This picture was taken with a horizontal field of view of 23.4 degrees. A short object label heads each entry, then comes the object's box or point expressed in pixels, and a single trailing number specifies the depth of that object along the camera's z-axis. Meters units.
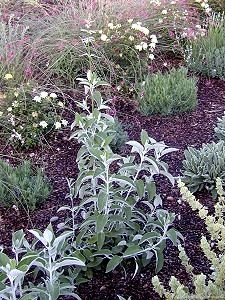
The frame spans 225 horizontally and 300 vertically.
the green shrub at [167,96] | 4.14
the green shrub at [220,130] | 3.66
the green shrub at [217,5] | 5.80
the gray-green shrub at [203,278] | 1.75
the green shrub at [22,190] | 3.16
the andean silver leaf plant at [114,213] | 2.41
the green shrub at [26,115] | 3.80
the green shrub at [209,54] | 4.76
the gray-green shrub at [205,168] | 3.16
